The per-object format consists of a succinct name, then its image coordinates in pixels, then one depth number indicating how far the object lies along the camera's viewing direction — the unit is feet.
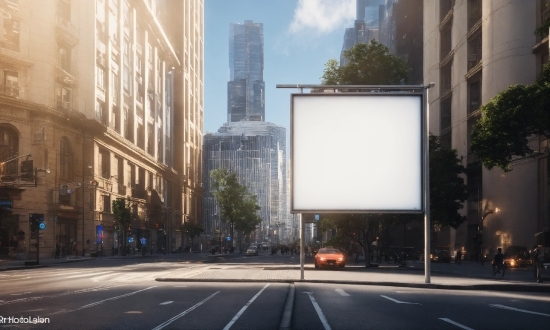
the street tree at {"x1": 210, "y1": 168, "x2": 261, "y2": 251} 416.67
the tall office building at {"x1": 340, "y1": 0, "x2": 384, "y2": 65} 536.83
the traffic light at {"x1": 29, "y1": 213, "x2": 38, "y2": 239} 166.20
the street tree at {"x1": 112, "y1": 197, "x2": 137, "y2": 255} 258.37
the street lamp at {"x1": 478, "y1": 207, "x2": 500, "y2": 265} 200.99
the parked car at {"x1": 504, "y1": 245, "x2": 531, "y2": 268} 179.93
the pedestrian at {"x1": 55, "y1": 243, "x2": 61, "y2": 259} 207.92
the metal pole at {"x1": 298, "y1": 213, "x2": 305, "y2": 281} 98.60
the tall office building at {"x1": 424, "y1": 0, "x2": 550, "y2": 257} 186.39
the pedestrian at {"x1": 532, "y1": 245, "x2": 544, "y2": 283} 106.28
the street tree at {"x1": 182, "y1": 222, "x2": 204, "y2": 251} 403.34
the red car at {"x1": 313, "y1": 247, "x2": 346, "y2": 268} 154.20
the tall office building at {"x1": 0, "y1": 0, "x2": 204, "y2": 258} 197.47
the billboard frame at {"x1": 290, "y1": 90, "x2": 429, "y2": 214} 94.27
